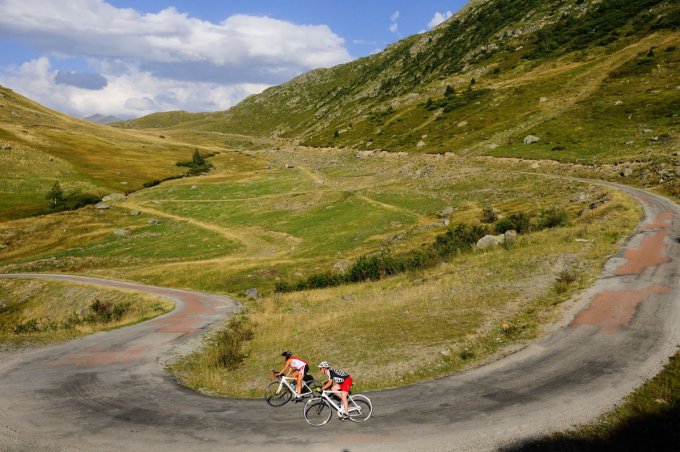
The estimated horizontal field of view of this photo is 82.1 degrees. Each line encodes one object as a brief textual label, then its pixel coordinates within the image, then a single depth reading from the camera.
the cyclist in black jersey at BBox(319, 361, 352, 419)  12.54
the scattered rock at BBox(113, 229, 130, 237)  70.06
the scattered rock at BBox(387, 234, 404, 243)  49.15
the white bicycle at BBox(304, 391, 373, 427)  12.70
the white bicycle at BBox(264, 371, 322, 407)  14.34
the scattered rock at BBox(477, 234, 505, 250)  36.33
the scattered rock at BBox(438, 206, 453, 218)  56.25
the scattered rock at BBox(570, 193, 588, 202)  47.97
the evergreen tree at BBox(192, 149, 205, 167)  139.25
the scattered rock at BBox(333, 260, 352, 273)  42.78
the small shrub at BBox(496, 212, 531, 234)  40.04
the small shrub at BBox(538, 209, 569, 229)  38.62
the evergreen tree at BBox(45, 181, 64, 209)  84.84
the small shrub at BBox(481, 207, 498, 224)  47.38
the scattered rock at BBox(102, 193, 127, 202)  92.69
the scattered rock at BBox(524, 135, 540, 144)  86.06
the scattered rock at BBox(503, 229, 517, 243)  34.98
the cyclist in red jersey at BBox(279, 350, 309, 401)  14.15
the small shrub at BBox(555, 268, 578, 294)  21.75
